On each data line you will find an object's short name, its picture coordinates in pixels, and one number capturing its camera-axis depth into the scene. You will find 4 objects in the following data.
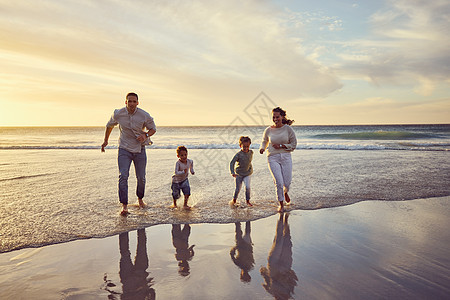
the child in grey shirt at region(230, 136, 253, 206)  6.15
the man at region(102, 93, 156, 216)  5.37
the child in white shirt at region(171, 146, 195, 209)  5.82
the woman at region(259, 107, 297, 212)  5.80
